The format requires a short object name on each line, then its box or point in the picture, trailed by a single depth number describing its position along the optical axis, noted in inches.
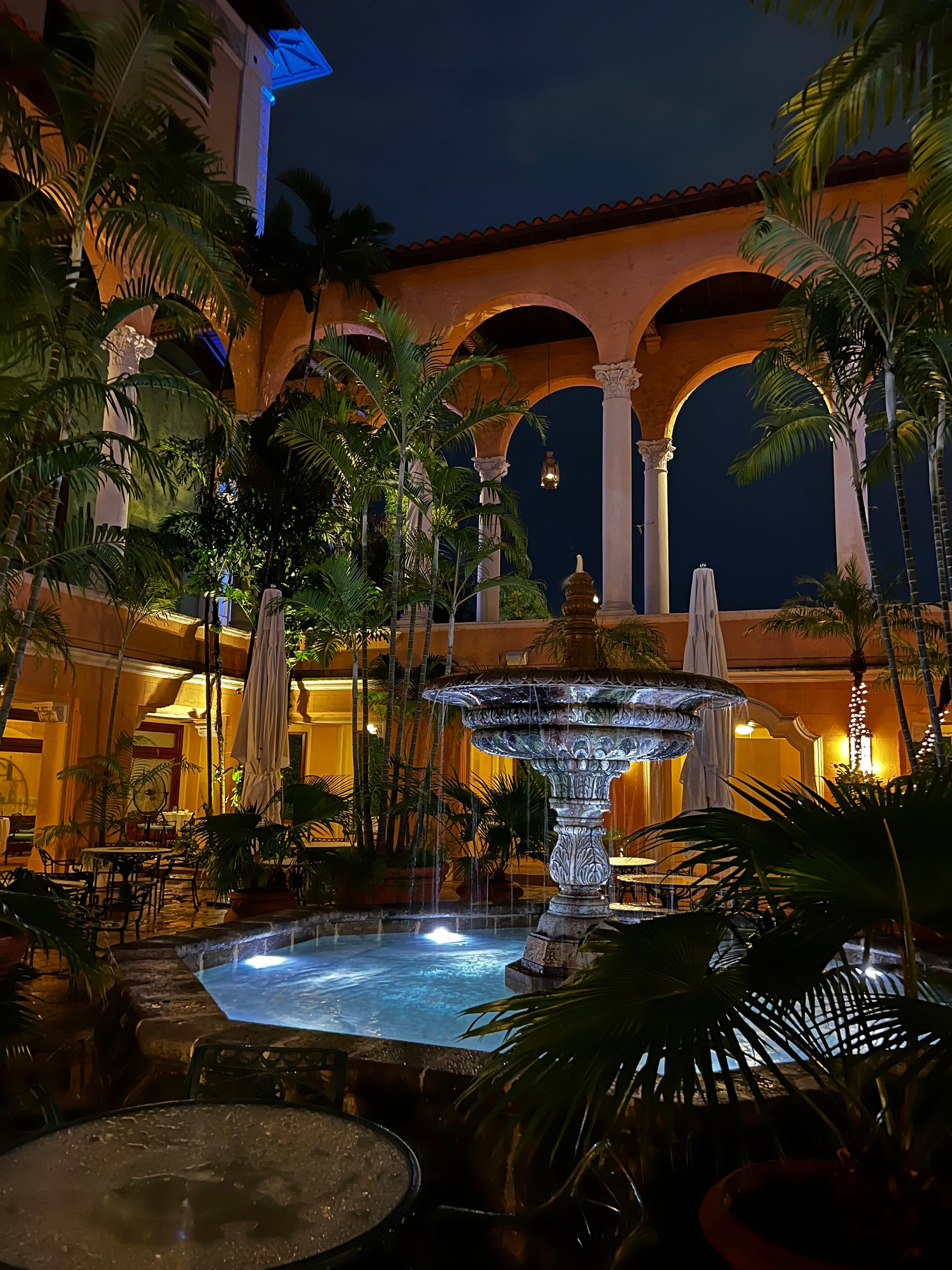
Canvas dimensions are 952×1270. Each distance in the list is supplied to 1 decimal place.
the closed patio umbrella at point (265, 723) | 349.1
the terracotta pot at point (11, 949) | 203.9
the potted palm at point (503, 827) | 331.0
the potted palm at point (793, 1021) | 59.9
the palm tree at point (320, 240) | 511.2
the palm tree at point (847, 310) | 267.6
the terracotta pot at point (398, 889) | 317.4
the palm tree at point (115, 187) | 196.9
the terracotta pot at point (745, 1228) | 68.2
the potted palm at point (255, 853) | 293.7
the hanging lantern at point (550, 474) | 549.0
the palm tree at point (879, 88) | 158.6
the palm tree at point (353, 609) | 357.1
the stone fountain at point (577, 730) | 183.8
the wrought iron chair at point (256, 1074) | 102.3
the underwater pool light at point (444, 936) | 269.7
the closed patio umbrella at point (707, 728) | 270.2
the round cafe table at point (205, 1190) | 66.5
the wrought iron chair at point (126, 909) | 293.6
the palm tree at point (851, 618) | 455.5
